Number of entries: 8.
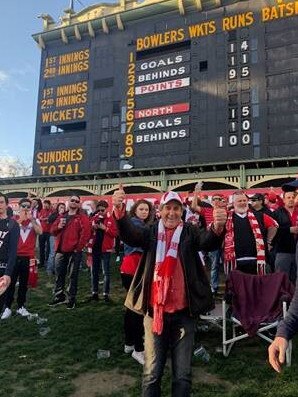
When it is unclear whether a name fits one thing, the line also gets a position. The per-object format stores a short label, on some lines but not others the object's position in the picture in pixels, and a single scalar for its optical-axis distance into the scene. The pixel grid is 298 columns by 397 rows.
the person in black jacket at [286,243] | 6.31
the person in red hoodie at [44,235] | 12.50
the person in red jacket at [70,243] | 8.45
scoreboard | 28.84
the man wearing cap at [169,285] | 3.45
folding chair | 5.41
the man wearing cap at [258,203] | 7.22
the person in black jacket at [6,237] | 5.57
